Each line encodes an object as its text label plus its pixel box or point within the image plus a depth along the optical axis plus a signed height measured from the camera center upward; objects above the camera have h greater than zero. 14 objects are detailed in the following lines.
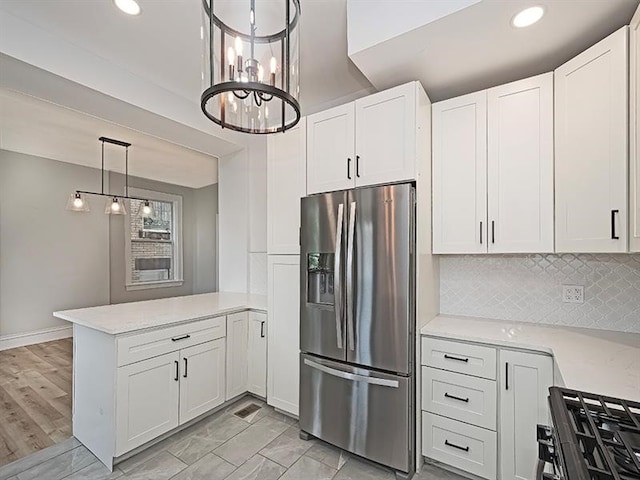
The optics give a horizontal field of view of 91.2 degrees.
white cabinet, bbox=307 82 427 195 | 1.95 +0.67
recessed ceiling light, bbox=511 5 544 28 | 1.51 +1.11
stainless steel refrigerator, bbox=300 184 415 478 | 1.88 -0.54
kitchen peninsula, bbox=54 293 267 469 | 2.00 -0.94
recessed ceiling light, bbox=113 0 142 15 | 1.84 +1.39
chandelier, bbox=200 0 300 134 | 1.30 +0.79
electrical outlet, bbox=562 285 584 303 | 2.01 -0.34
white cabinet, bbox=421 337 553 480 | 1.68 -0.95
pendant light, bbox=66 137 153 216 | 4.09 +0.53
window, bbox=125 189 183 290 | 5.77 -0.06
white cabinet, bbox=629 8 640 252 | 1.40 +0.50
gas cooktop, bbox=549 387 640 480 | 0.67 -0.51
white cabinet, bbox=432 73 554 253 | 1.88 +0.45
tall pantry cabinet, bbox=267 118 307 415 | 2.52 -0.17
